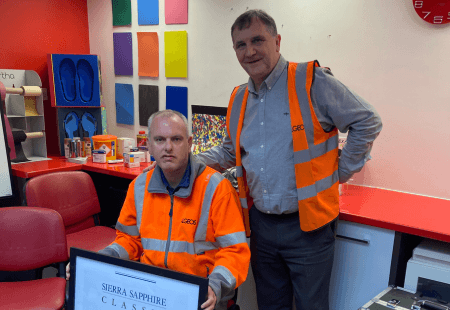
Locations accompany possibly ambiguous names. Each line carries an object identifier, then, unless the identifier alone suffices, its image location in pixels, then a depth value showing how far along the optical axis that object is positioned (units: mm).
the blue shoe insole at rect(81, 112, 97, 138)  3410
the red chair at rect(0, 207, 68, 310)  1965
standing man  1536
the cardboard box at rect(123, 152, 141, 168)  2844
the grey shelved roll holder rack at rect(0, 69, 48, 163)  3088
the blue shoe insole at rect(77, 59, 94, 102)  3342
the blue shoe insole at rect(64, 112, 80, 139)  3316
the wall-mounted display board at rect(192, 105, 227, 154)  2467
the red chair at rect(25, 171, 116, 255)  2373
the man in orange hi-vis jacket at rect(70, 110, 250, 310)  1518
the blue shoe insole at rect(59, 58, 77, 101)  3262
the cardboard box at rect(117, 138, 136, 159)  3150
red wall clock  1940
